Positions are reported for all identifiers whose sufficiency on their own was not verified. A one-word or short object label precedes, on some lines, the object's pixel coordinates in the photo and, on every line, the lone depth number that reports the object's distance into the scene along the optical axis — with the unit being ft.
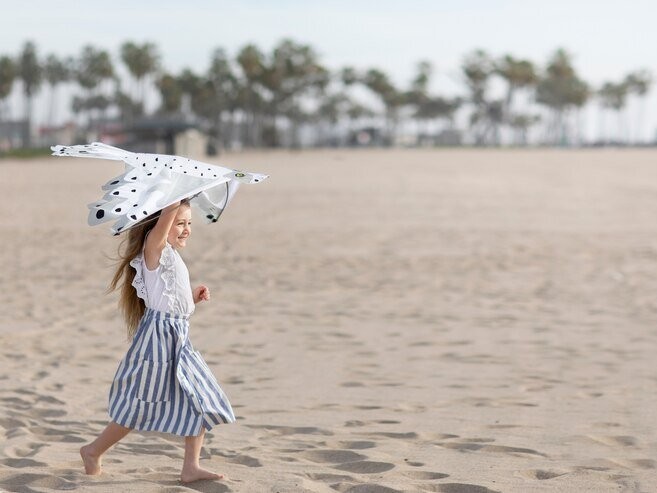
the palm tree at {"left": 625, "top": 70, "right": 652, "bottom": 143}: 561.84
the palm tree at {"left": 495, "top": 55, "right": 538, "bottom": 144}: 468.34
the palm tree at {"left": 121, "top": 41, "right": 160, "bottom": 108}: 428.56
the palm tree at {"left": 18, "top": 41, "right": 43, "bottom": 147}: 420.36
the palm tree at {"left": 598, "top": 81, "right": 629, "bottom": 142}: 577.02
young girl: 13.99
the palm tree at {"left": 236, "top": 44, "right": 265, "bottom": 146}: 426.92
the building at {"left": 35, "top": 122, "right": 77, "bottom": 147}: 417.94
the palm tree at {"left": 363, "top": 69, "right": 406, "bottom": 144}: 525.75
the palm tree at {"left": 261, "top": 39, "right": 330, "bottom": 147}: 433.48
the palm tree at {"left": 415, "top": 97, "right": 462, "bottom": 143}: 565.94
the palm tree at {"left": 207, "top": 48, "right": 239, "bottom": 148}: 457.68
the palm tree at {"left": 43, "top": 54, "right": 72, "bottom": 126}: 484.74
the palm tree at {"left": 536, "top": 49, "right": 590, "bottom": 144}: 504.02
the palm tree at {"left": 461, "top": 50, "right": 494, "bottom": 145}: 470.39
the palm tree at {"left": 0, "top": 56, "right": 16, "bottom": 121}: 425.28
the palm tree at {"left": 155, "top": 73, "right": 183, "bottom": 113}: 461.37
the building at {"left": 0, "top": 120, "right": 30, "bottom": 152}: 387.75
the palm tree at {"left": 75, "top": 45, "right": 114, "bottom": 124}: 450.71
